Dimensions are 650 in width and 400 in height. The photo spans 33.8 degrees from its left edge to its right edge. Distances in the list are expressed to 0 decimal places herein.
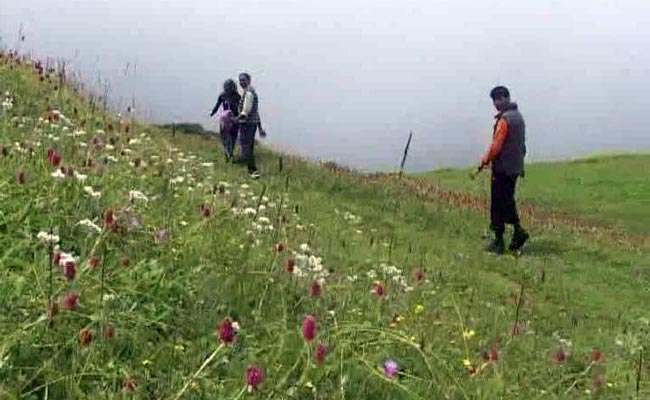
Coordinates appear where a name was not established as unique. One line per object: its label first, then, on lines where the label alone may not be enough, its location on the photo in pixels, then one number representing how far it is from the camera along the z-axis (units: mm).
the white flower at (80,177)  6402
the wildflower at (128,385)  4043
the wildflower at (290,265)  5627
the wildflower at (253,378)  3898
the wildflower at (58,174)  6172
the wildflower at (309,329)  4438
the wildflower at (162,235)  5848
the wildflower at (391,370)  4637
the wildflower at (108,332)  4438
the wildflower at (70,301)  4309
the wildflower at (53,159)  6249
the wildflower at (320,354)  4566
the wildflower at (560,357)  6050
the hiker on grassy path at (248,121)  19062
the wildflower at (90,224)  5422
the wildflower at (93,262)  4688
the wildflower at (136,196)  6356
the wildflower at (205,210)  6359
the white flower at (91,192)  6133
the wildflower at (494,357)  5440
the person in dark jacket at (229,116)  20219
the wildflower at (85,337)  4113
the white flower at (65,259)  4668
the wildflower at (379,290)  5793
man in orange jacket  14375
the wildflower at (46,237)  4886
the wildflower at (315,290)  5251
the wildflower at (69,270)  4375
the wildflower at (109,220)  4984
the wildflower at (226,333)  4078
